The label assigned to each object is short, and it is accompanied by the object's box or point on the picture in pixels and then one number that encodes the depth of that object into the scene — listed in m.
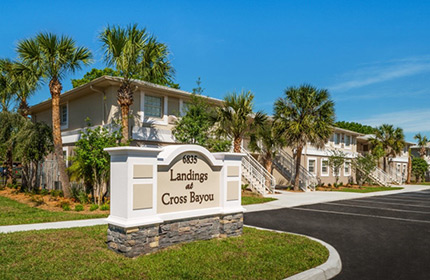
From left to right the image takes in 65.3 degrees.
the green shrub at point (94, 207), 12.30
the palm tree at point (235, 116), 18.33
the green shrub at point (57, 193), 15.91
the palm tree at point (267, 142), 22.56
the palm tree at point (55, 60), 14.62
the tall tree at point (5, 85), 19.50
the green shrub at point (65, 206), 12.41
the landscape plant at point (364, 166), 31.64
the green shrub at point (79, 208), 12.29
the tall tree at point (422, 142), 50.81
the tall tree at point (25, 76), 15.07
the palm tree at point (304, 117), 23.72
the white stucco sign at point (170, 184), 6.32
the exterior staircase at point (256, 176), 19.86
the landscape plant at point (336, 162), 29.64
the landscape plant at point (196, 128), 16.95
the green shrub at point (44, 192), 17.69
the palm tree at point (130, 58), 14.47
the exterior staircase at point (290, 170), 25.57
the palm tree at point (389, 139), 39.03
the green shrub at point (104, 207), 12.45
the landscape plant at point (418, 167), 46.78
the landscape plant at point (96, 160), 13.16
